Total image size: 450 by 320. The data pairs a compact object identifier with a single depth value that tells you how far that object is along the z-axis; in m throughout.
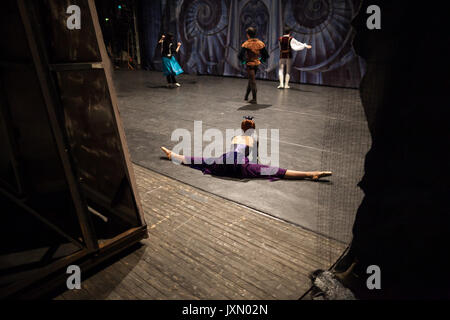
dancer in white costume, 9.13
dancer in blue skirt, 8.88
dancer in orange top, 7.23
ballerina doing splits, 3.68
